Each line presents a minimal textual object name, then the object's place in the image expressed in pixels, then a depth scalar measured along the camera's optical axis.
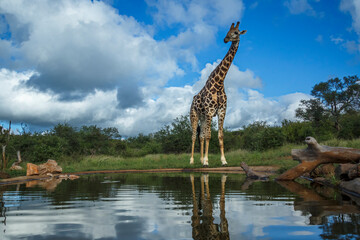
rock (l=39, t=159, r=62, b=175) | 10.70
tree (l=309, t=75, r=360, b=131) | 37.84
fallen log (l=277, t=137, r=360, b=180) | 6.32
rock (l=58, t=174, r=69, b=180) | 10.18
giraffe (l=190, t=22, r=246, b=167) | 12.99
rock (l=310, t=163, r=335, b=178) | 7.44
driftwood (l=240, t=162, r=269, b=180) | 8.33
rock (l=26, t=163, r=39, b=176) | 10.05
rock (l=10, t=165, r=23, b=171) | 12.63
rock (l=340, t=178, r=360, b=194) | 4.84
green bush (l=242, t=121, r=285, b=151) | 20.27
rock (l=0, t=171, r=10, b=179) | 8.98
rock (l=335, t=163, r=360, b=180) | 5.45
